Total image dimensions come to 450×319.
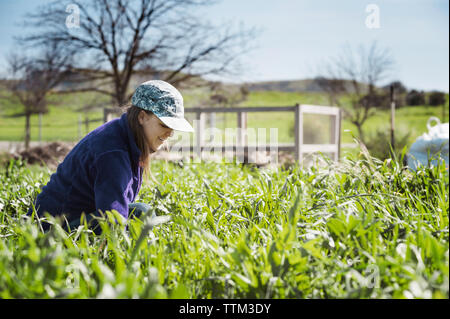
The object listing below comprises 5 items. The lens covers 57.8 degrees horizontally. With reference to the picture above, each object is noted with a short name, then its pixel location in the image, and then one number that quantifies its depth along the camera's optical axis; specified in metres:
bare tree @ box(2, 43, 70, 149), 11.73
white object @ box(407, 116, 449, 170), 5.62
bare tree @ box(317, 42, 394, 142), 14.63
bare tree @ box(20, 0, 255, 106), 11.30
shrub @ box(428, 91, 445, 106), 28.81
